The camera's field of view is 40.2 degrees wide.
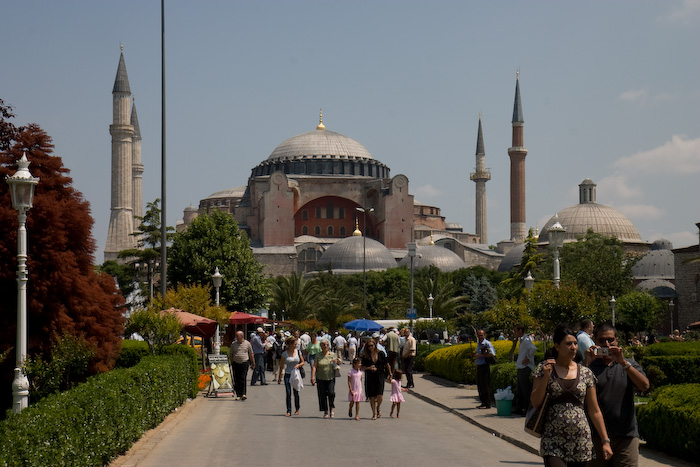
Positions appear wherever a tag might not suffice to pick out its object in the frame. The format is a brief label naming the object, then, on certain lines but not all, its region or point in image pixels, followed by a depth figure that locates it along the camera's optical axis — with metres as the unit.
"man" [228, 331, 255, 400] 16.88
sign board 17.64
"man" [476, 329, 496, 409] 14.41
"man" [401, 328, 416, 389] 18.91
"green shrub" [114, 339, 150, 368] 18.73
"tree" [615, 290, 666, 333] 45.88
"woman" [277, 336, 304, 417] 13.73
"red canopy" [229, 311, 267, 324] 27.80
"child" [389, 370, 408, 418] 13.41
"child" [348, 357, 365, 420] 13.34
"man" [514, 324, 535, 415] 12.90
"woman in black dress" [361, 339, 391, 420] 13.41
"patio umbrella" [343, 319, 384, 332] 33.69
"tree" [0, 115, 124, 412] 14.18
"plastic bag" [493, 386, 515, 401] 13.16
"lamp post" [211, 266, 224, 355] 25.33
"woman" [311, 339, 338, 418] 13.56
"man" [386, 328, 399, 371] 21.43
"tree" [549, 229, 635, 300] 53.47
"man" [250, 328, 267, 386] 21.17
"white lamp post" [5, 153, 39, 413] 9.97
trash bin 13.13
